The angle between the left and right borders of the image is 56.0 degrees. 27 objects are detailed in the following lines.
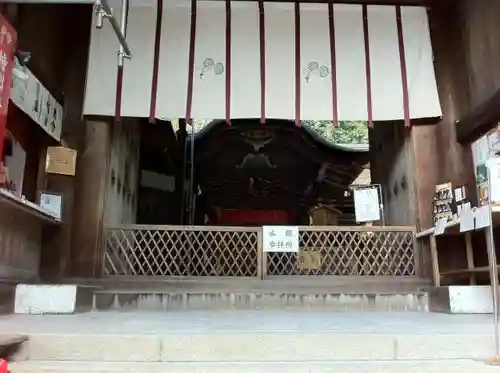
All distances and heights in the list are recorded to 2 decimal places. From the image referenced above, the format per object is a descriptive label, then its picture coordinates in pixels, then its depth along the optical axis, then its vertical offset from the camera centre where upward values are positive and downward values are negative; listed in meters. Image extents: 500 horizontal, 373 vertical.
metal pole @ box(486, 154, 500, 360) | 2.40 -0.02
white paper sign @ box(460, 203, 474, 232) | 3.96 +0.42
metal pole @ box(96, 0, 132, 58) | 3.29 +1.81
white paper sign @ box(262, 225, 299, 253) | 5.17 +0.33
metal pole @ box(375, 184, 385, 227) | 6.14 +0.85
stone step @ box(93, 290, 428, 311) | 4.81 -0.31
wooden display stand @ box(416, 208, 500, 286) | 4.73 +0.11
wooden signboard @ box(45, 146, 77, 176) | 4.91 +1.13
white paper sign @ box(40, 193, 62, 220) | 4.77 +0.68
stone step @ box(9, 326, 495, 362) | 2.38 -0.39
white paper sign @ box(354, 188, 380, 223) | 5.91 +0.79
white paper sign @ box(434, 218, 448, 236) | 4.52 +0.41
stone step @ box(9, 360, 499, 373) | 2.18 -0.45
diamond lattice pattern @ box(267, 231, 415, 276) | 5.34 +0.18
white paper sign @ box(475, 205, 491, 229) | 3.59 +0.41
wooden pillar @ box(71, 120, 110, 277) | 4.94 +0.76
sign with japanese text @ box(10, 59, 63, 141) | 4.08 +1.57
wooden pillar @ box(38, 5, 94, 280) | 4.89 +1.52
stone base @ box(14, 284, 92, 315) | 4.07 -0.25
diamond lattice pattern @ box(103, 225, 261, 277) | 5.17 +0.22
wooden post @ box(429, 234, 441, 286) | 4.86 +0.09
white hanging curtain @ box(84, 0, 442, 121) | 5.52 +2.44
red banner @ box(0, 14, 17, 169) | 3.29 +1.48
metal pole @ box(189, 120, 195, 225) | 8.83 +1.57
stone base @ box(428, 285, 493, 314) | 4.32 -0.27
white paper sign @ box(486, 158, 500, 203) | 4.00 +0.77
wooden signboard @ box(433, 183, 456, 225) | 5.01 +0.72
